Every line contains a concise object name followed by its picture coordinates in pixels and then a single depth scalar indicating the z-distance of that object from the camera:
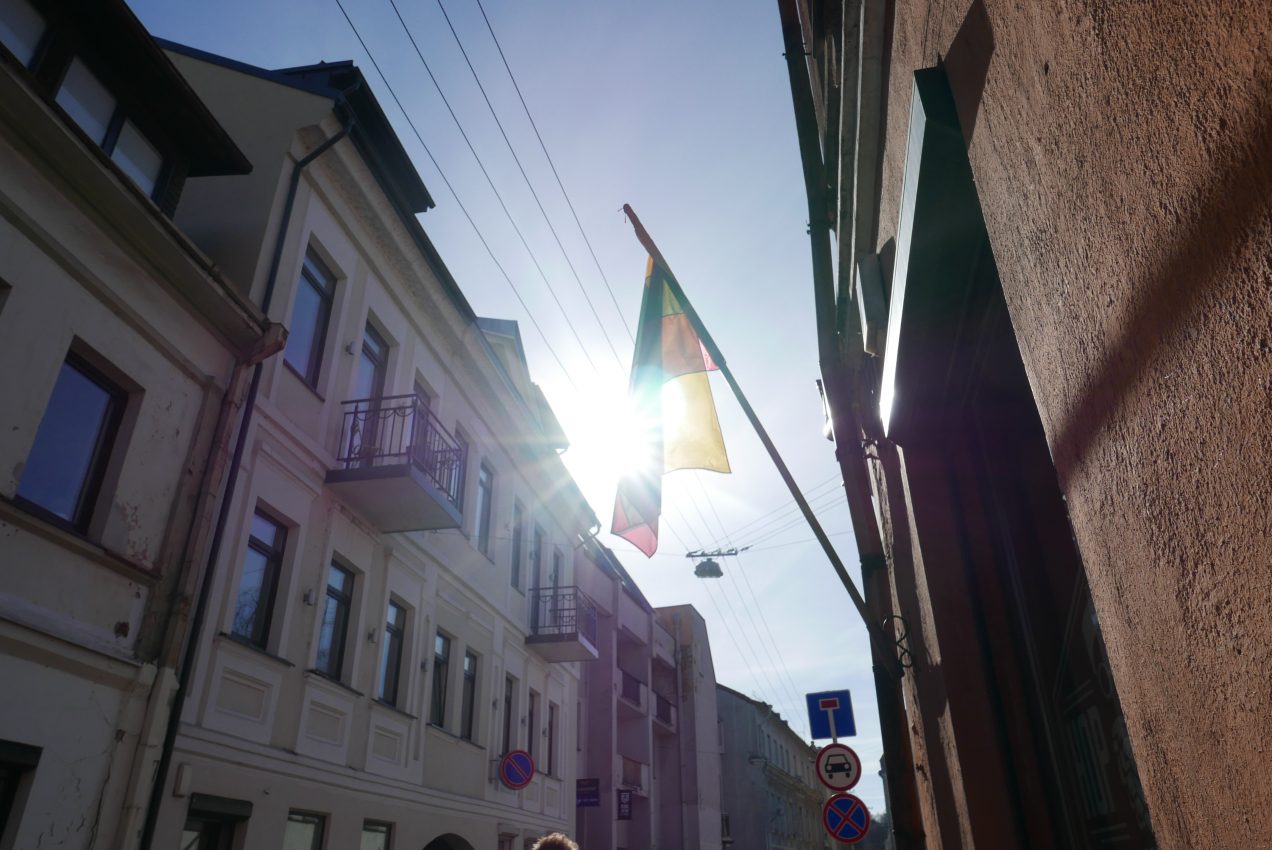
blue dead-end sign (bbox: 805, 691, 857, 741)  10.12
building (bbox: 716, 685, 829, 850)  44.06
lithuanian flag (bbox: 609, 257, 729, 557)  6.65
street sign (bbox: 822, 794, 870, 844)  9.31
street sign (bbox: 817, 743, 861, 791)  9.34
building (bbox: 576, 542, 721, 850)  24.62
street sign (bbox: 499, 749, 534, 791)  13.15
